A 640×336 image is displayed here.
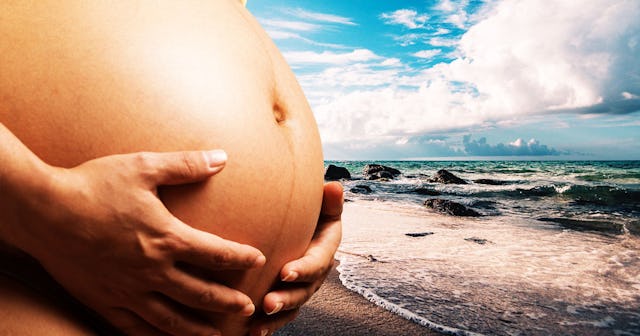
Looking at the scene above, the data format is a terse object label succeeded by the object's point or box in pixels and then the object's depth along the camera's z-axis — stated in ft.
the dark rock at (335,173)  63.10
